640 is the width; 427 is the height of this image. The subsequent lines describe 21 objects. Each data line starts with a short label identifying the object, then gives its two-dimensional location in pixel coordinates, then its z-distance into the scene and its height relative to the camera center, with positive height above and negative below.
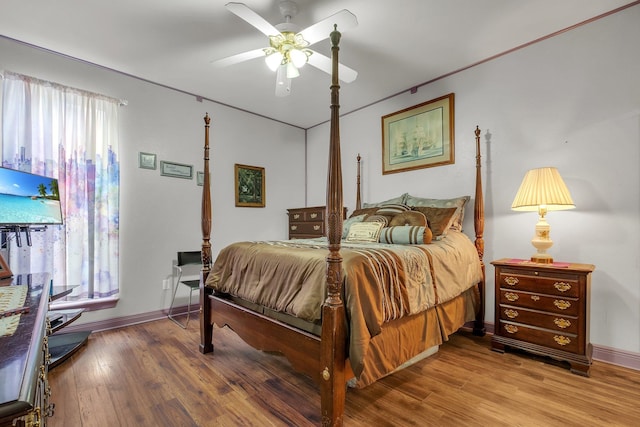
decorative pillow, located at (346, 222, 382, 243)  2.63 -0.19
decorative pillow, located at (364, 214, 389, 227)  2.74 -0.07
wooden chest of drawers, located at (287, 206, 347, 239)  3.86 -0.15
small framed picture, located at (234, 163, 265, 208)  3.95 +0.34
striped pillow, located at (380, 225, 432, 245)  2.36 -0.19
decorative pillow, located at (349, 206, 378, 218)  3.09 +0.00
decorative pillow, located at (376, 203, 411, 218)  2.85 +0.02
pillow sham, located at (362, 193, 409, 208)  3.23 +0.11
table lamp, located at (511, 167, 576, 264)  2.15 +0.10
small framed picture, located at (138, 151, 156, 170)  3.15 +0.53
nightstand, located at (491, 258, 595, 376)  2.01 -0.70
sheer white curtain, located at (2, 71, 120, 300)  2.48 +0.39
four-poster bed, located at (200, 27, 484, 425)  1.42 -0.66
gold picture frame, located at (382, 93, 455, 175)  3.12 +0.83
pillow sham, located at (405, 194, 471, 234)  2.79 +0.07
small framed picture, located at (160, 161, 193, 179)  3.31 +0.46
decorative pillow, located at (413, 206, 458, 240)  2.56 -0.07
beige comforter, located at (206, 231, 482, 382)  1.48 -0.41
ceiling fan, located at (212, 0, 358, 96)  1.80 +1.16
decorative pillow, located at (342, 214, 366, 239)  2.95 -0.10
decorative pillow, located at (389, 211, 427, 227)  2.53 -0.07
